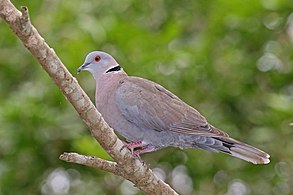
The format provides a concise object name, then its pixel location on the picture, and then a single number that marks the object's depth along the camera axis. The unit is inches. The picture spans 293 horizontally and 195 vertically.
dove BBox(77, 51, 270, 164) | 295.0
